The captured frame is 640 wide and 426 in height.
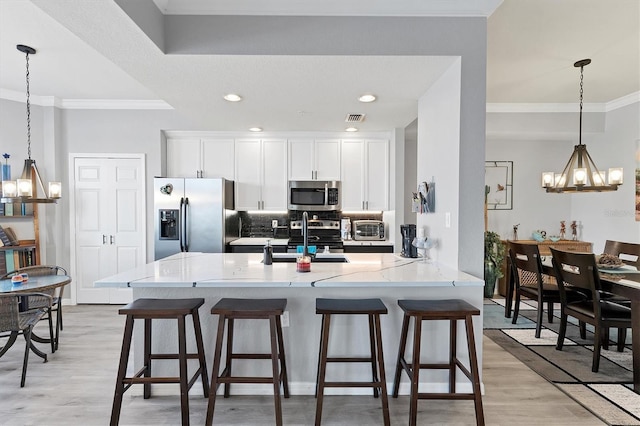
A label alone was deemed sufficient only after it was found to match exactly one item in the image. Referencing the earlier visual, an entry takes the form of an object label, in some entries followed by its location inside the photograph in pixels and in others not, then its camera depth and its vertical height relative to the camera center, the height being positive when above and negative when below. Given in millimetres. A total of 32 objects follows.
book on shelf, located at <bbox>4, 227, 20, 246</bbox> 4132 -354
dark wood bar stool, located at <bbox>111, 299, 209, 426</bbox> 2001 -765
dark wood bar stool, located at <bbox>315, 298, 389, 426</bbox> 1994 -730
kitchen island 2412 -868
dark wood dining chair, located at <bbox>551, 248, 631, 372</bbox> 2701 -823
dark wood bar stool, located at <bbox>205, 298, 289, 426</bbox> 1970 -672
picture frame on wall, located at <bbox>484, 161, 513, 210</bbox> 5379 +371
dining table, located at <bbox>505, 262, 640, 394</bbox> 2445 -613
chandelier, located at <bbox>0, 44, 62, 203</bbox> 3016 +177
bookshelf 4074 -369
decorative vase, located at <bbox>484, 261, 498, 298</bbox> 4957 -987
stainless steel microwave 4723 +182
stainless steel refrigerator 4227 -100
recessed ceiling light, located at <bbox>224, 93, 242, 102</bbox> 3170 +1025
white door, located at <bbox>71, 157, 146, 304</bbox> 4602 -176
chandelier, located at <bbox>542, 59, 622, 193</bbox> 3545 +326
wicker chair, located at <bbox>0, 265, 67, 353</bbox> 3136 -784
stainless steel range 4684 -329
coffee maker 3023 -290
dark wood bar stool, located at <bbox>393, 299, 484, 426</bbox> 1962 -721
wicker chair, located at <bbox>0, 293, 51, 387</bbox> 2546 -899
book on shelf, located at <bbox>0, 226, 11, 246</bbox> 4047 -368
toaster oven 4758 -324
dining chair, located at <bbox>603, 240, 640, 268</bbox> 3499 -438
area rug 2324 -1317
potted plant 4969 -768
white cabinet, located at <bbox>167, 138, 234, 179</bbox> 4746 +713
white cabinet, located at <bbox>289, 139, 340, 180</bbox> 4801 +672
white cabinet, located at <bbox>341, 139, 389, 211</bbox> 4797 +465
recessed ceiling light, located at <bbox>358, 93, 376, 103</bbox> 3141 +1017
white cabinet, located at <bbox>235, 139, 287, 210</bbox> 4793 +501
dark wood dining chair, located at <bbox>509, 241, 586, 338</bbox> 3514 -834
